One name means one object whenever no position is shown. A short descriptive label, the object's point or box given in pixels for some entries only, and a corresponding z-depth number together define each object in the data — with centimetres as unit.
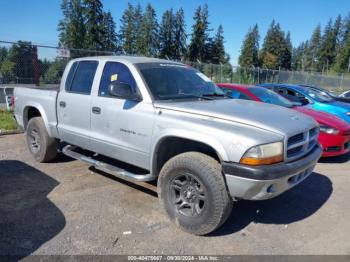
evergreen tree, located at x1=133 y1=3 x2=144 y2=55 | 6316
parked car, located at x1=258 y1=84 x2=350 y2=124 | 874
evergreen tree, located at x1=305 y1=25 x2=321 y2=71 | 9969
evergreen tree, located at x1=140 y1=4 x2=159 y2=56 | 6316
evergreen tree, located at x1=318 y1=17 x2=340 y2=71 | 9112
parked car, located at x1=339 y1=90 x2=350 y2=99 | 1408
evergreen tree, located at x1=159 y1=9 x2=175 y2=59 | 6812
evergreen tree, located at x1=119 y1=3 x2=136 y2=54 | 6519
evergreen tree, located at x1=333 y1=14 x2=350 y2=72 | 7739
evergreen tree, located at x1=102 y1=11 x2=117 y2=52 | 5888
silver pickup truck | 293
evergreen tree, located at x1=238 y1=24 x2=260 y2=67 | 8550
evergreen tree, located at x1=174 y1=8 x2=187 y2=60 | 6962
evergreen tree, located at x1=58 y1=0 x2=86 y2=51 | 4359
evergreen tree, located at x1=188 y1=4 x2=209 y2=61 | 6938
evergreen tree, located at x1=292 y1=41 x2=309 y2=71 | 10837
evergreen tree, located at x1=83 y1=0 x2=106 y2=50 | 4375
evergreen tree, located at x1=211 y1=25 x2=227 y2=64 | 7388
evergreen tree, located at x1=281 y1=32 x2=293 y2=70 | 9050
